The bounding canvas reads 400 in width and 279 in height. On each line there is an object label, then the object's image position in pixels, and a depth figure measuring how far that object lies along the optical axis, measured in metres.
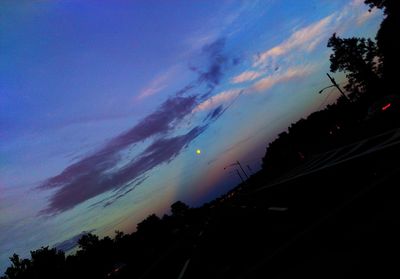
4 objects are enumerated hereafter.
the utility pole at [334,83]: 42.50
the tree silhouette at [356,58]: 75.81
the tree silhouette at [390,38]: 51.56
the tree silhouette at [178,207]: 138.65
